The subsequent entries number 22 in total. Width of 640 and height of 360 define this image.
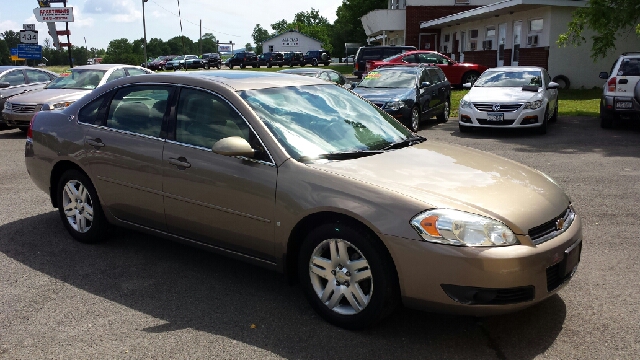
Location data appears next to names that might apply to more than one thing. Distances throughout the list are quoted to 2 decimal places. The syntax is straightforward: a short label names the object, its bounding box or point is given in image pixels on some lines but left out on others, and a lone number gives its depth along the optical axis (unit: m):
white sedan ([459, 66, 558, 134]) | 13.05
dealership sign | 41.84
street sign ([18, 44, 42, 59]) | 38.22
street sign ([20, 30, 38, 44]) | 36.72
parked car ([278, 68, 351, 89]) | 17.73
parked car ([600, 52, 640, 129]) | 13.11
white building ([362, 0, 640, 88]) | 23.41
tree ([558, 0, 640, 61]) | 15.20
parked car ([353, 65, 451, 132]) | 13.44
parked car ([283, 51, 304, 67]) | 60.97
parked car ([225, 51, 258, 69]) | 63.33
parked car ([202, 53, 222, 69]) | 64.62
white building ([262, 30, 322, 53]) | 113.06
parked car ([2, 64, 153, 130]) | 13.63
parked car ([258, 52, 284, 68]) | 59.78
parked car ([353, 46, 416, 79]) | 29.22
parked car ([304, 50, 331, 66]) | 63.83
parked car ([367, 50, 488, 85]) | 24.41
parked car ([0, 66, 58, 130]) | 15.44
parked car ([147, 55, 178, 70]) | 61.90
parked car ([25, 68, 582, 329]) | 3.40
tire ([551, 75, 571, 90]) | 23.48
